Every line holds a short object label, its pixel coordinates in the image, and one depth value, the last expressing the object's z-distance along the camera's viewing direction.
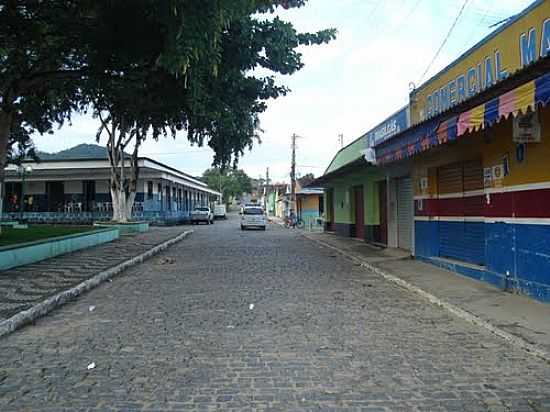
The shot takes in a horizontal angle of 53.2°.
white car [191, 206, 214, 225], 50.75
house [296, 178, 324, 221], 50.81
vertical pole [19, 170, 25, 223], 36.59
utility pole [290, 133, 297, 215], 50.06
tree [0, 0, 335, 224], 8.98
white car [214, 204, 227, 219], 70.69
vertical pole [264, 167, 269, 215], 104.66
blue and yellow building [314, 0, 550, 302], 8.48
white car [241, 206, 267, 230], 39.00
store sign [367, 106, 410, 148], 16.92
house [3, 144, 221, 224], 41.75
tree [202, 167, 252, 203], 114.19
